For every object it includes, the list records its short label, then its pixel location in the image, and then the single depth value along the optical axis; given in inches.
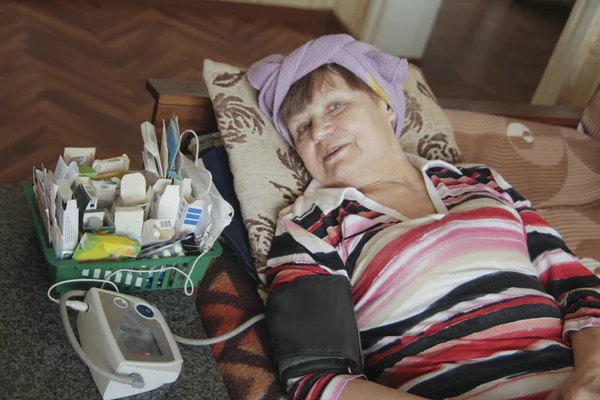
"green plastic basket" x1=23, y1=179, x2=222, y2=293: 42.3
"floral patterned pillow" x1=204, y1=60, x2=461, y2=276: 54.7
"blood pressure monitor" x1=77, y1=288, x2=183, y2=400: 37.6
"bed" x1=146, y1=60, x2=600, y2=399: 49.0
